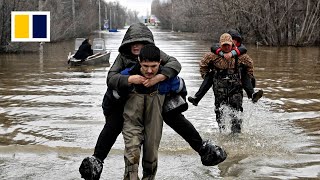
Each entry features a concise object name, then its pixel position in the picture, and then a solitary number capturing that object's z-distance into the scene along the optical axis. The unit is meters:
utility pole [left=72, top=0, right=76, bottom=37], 60.51
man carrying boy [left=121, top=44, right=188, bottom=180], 4.78
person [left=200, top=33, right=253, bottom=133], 7.50
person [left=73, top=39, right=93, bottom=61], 22.20
